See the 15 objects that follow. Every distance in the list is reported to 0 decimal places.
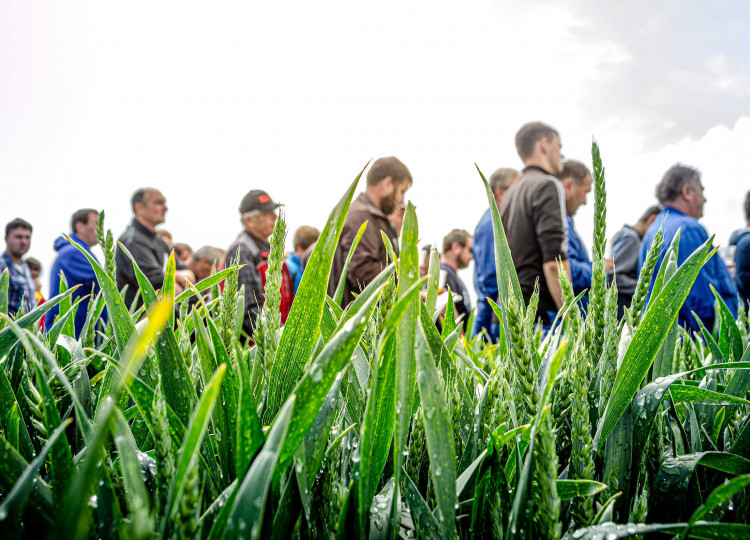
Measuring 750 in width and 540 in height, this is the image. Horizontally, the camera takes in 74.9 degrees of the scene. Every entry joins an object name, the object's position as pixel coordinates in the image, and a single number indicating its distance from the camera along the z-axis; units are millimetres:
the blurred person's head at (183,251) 6680
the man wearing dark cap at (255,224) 3938
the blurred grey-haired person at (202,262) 5500
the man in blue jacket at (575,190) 3312
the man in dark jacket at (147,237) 3709
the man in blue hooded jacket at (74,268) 2741
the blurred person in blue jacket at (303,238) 4863
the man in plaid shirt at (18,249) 5414
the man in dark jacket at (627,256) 3762
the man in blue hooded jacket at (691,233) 2799
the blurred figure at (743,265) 3750
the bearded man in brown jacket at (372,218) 3139
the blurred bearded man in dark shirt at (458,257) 4918
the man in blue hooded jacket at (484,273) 3213
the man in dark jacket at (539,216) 2811
